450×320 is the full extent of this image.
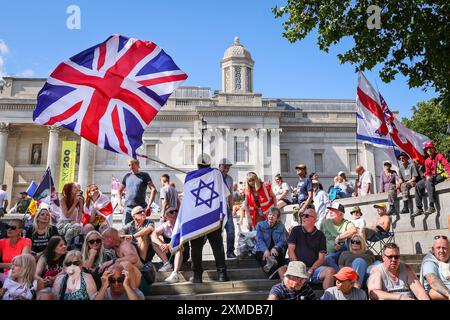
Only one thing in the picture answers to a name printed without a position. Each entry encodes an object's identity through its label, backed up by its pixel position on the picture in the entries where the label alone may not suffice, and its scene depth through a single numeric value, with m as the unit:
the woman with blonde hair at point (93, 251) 5.62
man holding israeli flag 6.05
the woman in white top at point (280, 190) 11.44
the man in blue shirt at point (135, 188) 8.57
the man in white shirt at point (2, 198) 14.66
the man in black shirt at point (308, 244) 6.29
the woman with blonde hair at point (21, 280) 4.71
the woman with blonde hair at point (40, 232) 6.39
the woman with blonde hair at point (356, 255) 6.11
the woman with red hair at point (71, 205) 7.74
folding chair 8.95
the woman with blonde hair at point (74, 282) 4.89
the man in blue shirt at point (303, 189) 10.36
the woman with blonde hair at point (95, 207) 8.48
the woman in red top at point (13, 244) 5.88
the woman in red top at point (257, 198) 8.59
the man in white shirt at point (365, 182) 13.82
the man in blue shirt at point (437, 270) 5.27
